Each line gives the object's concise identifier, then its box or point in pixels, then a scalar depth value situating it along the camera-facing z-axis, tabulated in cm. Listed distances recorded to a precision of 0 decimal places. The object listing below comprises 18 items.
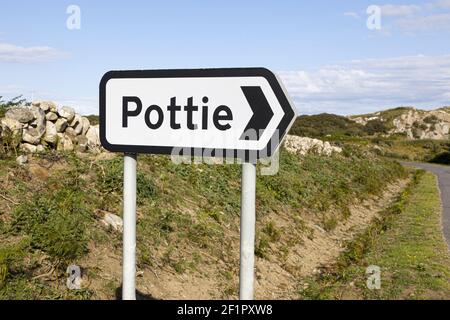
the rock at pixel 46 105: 952
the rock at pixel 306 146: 2214
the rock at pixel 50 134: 910
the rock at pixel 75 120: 1010
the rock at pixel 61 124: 962
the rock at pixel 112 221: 726
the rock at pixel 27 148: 842
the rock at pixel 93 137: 1006
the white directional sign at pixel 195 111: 261
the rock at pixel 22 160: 770
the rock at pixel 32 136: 859
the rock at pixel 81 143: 972
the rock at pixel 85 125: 1026
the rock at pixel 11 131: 820
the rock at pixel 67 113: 990
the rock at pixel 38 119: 898
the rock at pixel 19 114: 876
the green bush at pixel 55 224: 593
